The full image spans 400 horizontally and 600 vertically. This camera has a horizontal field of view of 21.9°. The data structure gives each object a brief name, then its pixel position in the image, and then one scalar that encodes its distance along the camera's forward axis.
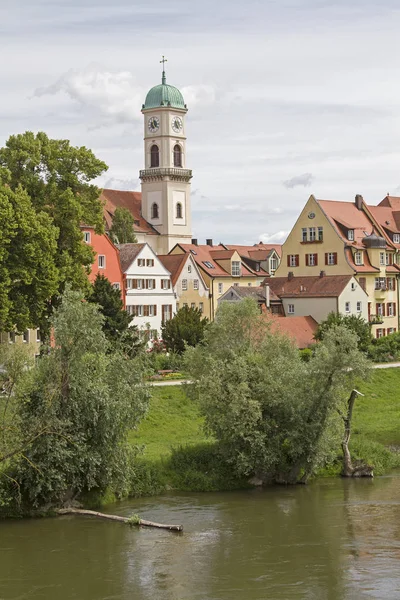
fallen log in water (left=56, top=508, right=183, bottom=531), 35.80
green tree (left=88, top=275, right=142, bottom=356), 63.53
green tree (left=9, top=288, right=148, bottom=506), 37.53
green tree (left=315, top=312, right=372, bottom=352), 71.88
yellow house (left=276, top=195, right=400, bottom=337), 86.62
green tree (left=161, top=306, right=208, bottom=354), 69.25
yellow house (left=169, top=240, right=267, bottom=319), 93.00
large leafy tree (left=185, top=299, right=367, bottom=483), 42.78
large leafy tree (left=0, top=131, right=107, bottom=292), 59.56
